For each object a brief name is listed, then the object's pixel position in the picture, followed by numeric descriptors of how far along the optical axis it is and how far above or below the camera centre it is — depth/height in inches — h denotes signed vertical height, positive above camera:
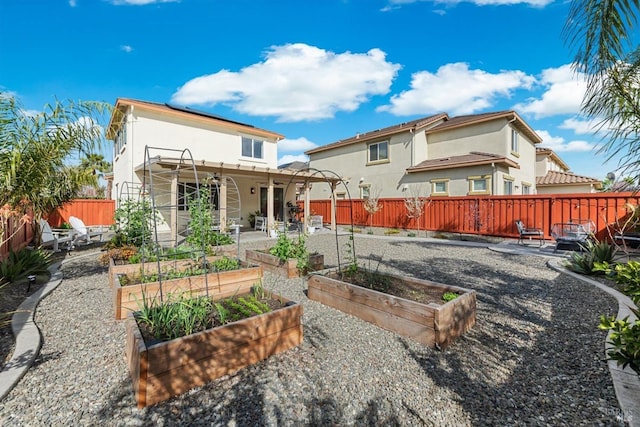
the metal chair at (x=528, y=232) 404.4 -38.3
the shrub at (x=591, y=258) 233.4 -44.3
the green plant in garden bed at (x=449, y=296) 145.6 -45.3
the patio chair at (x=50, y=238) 335.9 -32.0
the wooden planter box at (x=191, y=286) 151.5 -44.8
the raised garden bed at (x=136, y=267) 191.9 -38.6
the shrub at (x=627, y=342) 72.5 -35.0
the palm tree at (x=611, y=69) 85.0 +42.3
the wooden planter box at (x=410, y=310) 122.8 -49.3
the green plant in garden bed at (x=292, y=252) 237.8 -37.5
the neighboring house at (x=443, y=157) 573.0 +114.3
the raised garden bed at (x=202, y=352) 87.0 -49.0
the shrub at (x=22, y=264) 199.5 -39.6
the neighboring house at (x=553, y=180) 767.3 +68.3
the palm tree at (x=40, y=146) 147.6 +37.4
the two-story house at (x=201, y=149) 466.3 +116.0
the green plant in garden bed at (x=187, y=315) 106.0 -42.8
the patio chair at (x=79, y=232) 361.7 -26.8
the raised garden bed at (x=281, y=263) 236.7 -47.8
